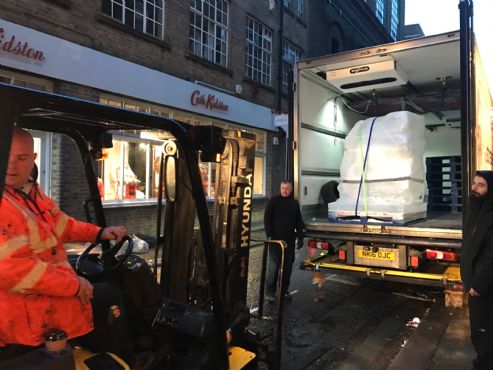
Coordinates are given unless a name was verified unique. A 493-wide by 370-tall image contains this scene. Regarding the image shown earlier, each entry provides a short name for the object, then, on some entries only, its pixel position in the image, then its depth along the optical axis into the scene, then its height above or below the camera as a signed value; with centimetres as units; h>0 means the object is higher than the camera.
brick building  819 +280
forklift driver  171 -33
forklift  194 -41
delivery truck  528 +53
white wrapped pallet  577 +28
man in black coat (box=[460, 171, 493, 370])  357 -61
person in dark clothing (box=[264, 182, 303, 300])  605 -47
